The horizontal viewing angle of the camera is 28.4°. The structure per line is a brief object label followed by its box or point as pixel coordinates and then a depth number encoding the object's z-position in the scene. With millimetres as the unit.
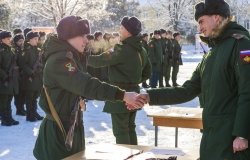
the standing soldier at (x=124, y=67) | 6133
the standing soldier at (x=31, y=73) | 10062
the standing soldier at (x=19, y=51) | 10273
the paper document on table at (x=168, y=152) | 4102
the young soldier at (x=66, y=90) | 3854
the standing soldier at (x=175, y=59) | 16770
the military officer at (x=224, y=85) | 3236
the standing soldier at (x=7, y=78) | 9477
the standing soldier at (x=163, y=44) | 16305
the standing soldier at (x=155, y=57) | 15797
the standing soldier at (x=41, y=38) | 11827
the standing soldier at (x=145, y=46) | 15914
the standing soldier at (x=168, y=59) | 16578
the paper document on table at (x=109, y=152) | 3916
